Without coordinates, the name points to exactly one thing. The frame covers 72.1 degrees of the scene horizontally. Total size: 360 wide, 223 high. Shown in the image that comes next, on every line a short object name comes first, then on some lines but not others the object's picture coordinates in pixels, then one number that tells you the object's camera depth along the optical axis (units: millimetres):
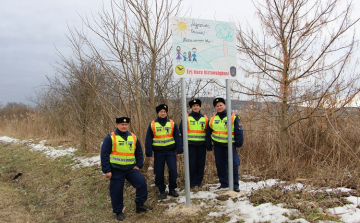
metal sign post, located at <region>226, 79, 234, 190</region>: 4512
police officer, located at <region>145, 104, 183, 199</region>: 4762
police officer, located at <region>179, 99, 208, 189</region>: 5000
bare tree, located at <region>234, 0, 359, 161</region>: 5223
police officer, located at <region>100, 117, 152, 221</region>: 4249
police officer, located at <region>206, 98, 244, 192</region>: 4729
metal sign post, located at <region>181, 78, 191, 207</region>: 4195
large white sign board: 4090
